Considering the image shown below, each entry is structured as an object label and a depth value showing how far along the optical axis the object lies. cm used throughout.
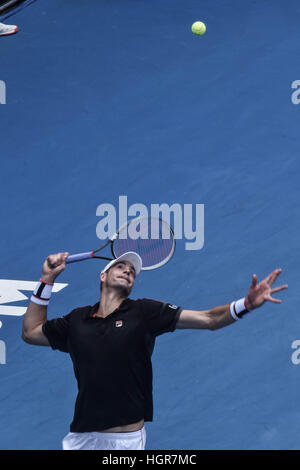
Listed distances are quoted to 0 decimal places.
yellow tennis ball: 1683
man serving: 1191
